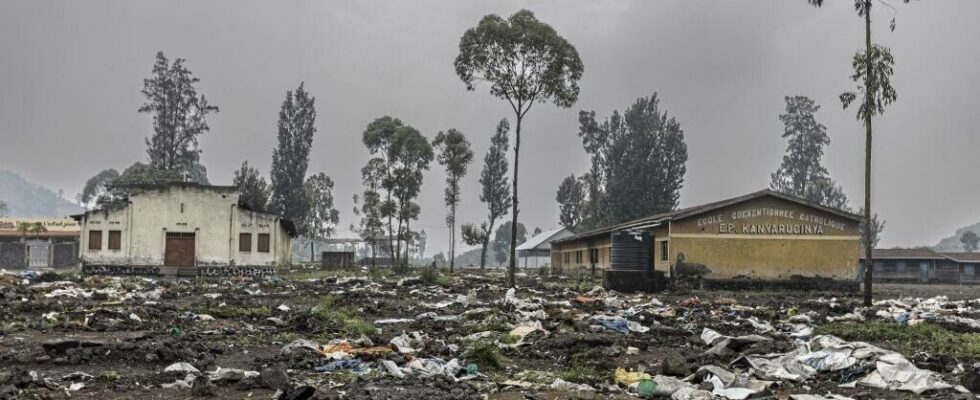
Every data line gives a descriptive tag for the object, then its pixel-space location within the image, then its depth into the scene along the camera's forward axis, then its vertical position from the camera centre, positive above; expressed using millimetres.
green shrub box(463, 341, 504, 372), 9820 -1584
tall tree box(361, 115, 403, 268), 56344 +6884
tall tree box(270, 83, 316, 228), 63031 +6702
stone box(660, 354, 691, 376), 9141 -1535
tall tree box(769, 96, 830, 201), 71562 +10019
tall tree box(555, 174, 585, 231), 82256 +4962
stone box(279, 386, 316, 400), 7172 -1540
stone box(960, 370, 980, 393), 7875 -1433
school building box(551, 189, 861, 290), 29469 +160
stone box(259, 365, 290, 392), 8242 -1612
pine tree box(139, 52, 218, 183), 58375 +10050
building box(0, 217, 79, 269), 50031 -830
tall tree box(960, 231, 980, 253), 107250 +1547
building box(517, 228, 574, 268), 68750 -130
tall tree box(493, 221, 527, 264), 129750 +44
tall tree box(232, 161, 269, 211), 60500 +4478
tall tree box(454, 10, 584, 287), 31344 +8126
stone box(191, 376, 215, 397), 7801 -1638
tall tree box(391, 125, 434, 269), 55312 +6148
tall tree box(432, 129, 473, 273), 52625 +6607
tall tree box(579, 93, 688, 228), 59969 +6710
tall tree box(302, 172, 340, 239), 83875 +4048
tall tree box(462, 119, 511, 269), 77000 +6701
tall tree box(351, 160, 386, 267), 58500 +2693
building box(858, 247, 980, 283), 51469 -1232
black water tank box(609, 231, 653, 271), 27844 -260
